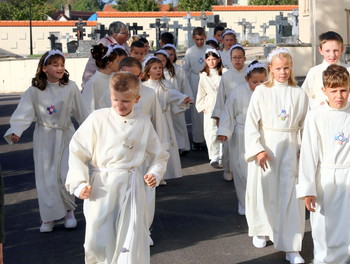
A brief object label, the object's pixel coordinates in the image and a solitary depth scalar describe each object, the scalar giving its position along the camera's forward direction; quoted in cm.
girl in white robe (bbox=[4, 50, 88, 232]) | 827
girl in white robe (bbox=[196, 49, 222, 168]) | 1217
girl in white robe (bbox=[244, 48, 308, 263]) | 725
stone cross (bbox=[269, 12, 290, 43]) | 3267
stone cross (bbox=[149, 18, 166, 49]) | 3606
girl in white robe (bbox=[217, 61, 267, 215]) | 882
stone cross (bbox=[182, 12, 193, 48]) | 3508
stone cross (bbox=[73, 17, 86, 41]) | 4031
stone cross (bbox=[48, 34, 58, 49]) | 3694
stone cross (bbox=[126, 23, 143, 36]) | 3216
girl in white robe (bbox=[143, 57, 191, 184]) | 951
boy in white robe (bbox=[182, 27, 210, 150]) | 1413
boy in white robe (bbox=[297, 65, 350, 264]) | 631
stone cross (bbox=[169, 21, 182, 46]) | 4016
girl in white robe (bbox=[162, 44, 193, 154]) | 1224
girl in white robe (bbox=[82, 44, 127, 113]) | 884
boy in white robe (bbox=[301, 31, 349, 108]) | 784
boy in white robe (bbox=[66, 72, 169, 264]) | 588
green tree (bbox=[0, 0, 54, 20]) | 7456
